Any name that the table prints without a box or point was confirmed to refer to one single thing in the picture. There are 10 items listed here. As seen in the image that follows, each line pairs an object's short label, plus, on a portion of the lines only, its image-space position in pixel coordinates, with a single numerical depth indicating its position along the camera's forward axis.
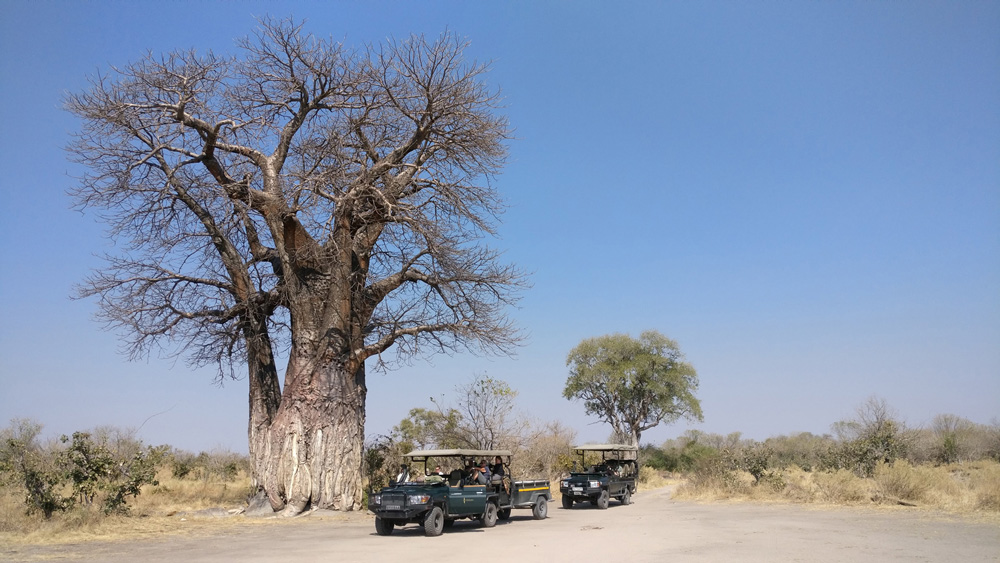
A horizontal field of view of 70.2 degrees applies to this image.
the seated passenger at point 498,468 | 17.48
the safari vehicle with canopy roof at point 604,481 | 22.34
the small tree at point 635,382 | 46.16
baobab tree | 18.48
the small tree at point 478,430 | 30.45
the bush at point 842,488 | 20.42
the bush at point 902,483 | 19.55
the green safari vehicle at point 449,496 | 14.18
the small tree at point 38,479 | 15.18
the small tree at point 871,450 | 25.64
